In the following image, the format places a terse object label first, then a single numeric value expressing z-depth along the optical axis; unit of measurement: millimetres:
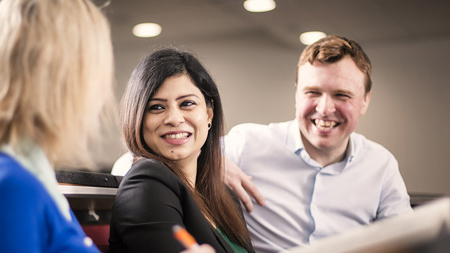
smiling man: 1924
